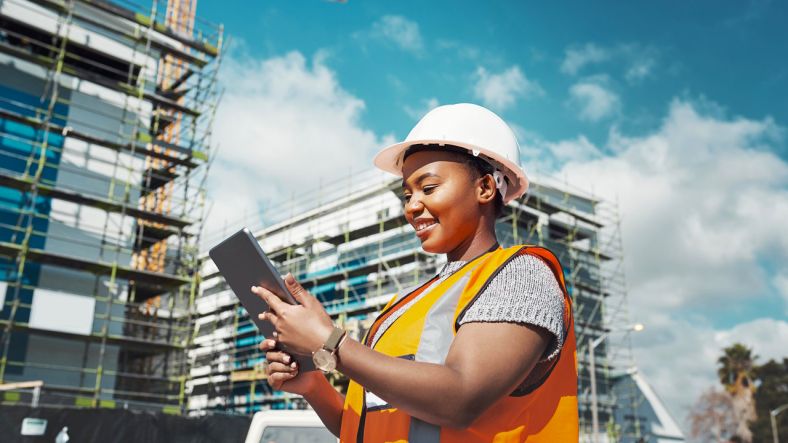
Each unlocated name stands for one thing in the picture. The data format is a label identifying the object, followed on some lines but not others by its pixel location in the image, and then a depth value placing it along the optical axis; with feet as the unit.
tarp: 30.22
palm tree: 151.12
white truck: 14.05
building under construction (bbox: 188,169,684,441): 93.45
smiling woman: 4.22
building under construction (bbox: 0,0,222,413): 62.08
